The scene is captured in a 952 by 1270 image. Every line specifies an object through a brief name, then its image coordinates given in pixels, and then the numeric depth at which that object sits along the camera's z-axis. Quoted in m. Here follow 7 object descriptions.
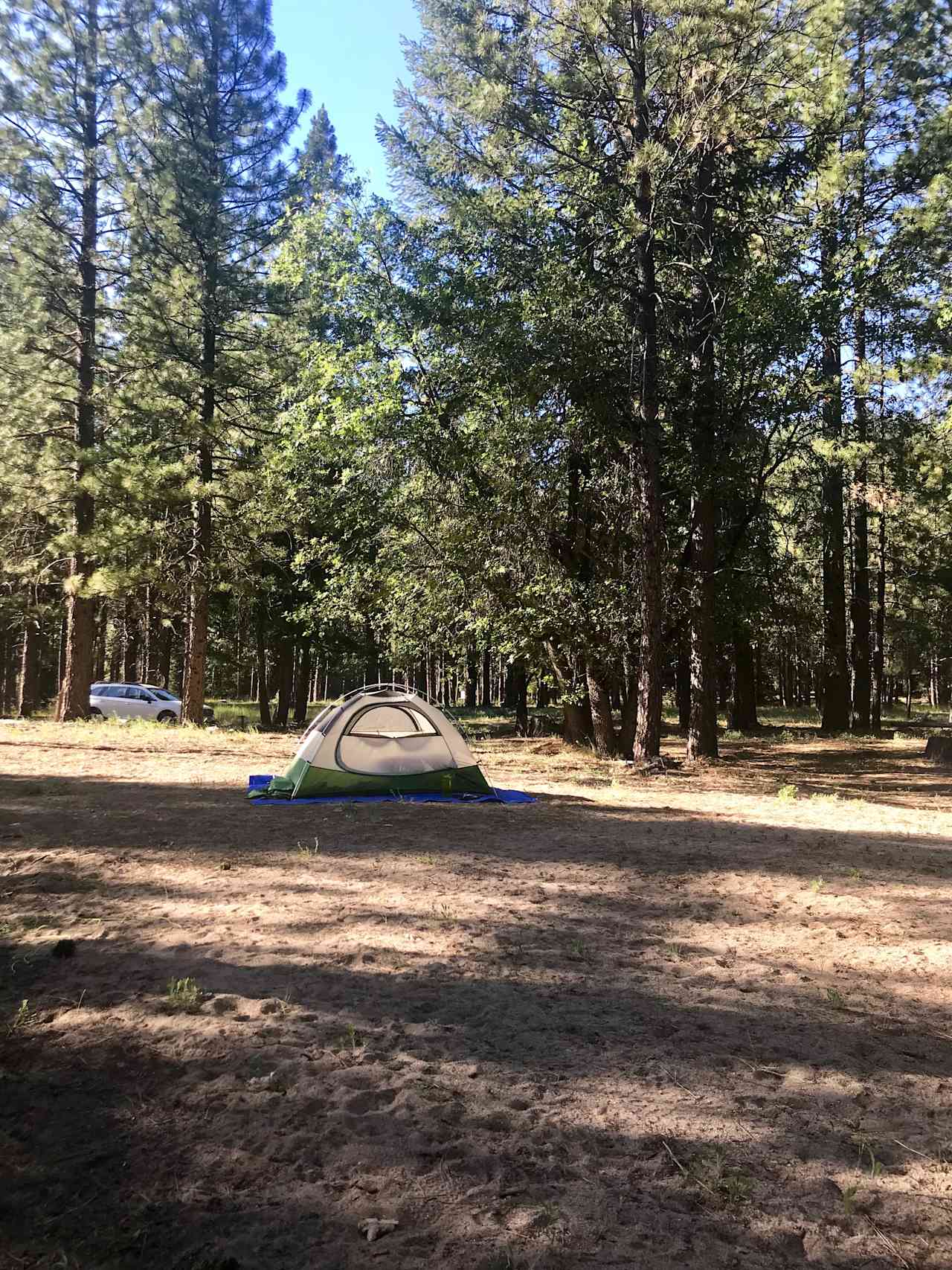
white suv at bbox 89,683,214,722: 25.88
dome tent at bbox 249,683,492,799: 10.06
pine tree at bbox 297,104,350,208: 17.91
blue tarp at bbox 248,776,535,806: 9.78
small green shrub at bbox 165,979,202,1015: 3.86
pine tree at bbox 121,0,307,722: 17.66
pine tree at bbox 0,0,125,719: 17.12
